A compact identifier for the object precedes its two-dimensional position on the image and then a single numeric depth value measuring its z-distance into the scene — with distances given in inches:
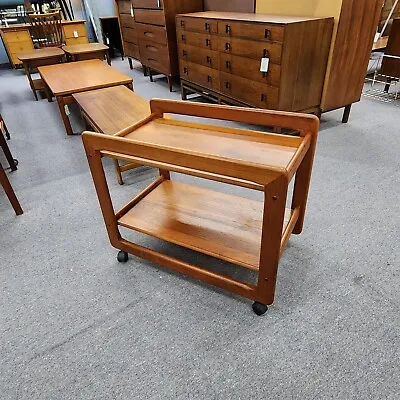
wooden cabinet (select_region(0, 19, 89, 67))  198.7
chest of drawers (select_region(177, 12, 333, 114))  86.2
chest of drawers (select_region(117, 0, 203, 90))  135.1
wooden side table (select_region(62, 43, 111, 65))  155.3
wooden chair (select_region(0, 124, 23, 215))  68.9
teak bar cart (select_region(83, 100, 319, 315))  38.5
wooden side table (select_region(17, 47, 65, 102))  145.3
